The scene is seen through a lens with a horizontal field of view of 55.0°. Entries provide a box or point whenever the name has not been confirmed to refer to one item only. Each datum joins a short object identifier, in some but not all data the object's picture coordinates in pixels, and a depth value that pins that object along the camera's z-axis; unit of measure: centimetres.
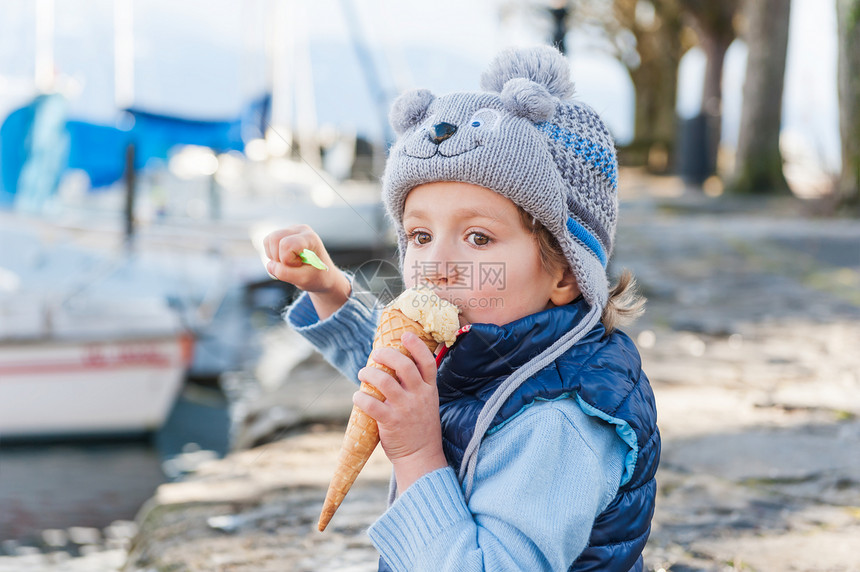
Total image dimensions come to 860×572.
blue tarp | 893
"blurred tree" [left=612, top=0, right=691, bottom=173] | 2294
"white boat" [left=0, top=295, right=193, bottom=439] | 718
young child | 138
